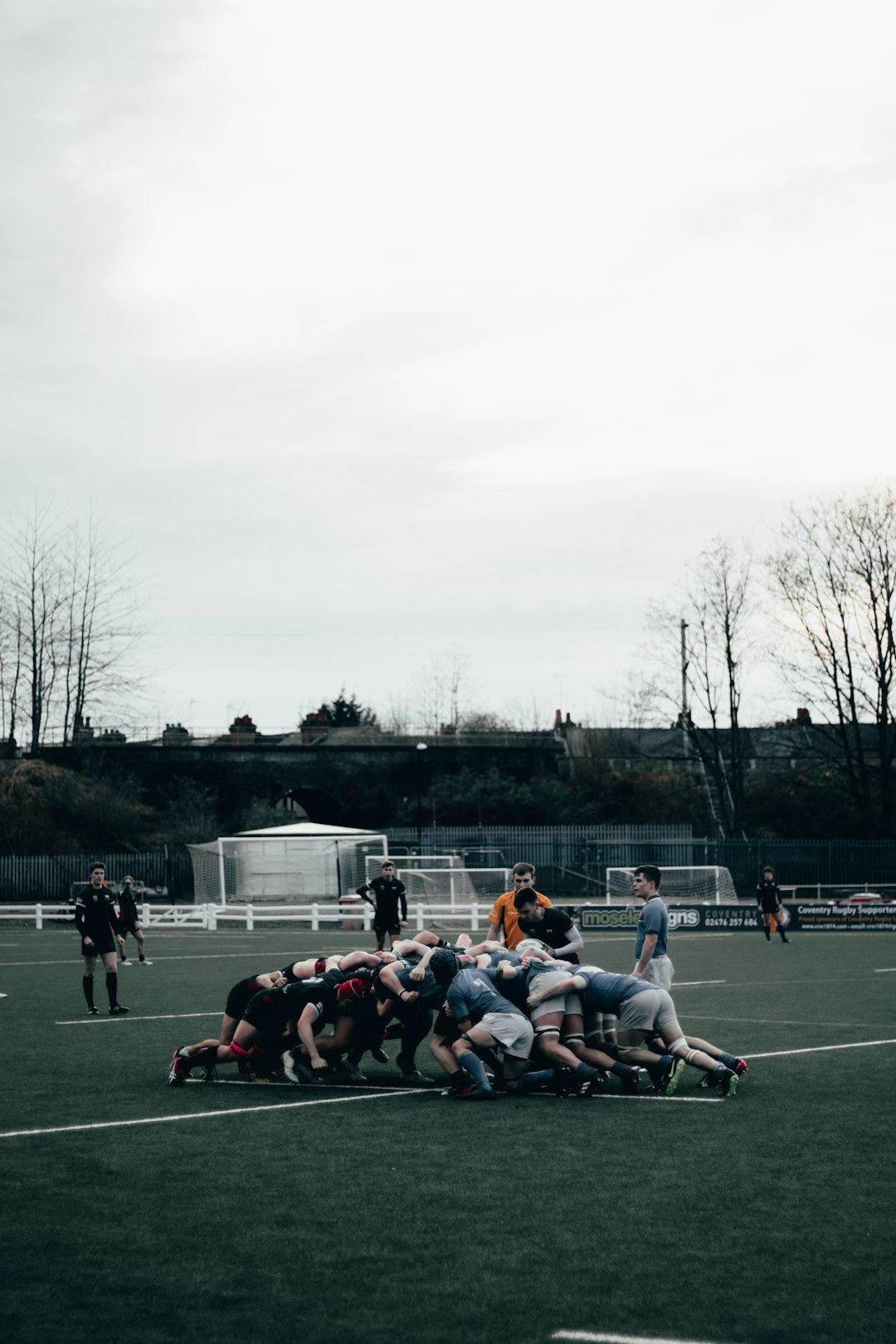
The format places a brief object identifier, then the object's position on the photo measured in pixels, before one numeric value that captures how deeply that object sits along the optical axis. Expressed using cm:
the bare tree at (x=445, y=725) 7212
